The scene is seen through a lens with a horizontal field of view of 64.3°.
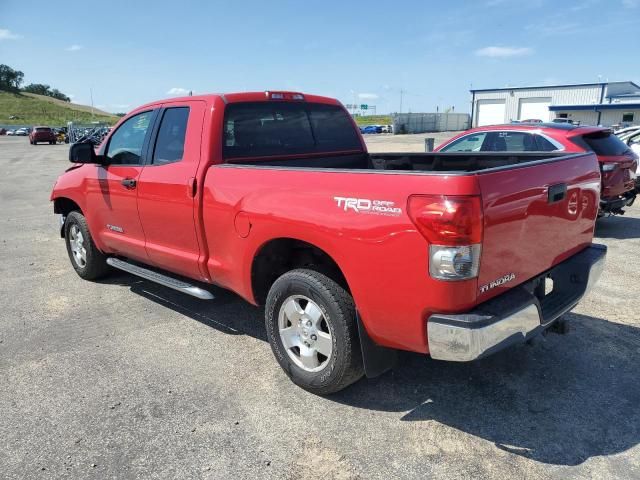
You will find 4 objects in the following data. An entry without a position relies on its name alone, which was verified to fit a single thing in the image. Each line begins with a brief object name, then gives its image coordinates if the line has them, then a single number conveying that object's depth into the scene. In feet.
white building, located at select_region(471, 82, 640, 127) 149.48
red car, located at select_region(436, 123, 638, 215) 24.17
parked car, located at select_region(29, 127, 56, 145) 145.69
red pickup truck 8.39
